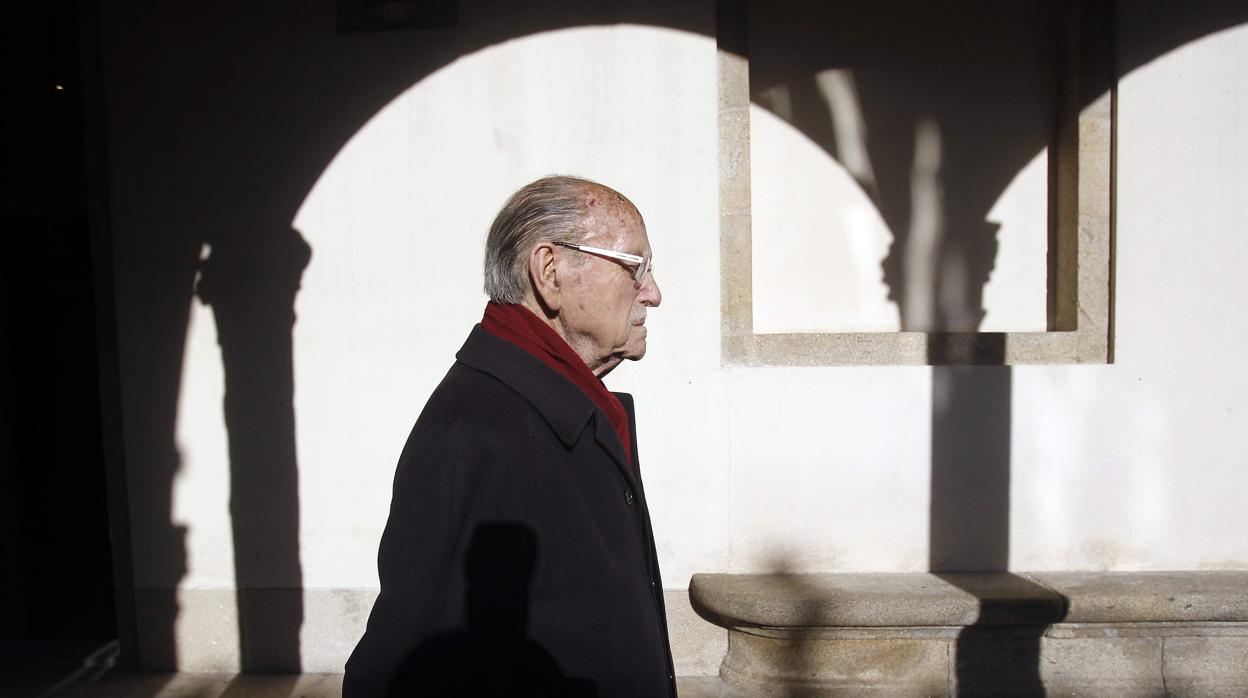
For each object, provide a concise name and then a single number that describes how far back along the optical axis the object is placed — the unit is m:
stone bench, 3.36
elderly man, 1.20
